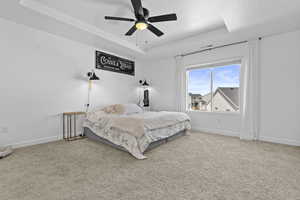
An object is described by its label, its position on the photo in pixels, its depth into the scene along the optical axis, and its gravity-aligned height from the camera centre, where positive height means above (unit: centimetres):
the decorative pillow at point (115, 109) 338 -22
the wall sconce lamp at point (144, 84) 500 +69
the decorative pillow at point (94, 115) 311 -37
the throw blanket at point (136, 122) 230 -43
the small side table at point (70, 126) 325 -68
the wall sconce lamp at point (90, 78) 344 +62
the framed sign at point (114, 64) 396 +128
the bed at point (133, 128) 230 -58
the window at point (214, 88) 375 +46
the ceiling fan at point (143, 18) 203 +143
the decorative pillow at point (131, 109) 345 -22
